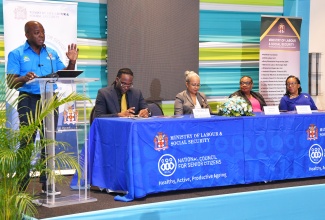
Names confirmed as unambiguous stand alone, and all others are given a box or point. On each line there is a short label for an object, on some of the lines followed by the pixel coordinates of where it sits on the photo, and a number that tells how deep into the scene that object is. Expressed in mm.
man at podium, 5043
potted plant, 3672
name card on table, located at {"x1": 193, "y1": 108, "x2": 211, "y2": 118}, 5297
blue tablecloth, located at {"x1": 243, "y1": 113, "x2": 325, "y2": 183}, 5504
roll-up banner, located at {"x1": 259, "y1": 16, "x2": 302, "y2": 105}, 7641
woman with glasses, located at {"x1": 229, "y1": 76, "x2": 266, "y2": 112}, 6664
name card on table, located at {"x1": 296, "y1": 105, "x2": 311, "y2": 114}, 5914
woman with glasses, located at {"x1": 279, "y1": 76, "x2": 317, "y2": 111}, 6714
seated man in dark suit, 5414
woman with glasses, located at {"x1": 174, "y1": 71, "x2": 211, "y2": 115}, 5980
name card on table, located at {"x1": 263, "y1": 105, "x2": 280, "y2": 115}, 5703
